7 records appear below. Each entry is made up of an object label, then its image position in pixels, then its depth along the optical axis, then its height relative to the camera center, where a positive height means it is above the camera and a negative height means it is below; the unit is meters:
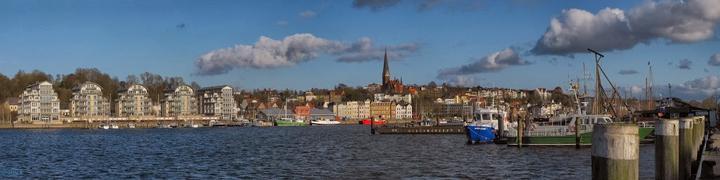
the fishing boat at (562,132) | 60.38 -2.18
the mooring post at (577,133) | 59.66 -2.26
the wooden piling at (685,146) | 24.70 -1.38
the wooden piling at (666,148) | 21.16 -1.23
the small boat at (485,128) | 72.75 -2.13
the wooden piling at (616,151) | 10.10 -0.62
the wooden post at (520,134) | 63.02 -2.37
